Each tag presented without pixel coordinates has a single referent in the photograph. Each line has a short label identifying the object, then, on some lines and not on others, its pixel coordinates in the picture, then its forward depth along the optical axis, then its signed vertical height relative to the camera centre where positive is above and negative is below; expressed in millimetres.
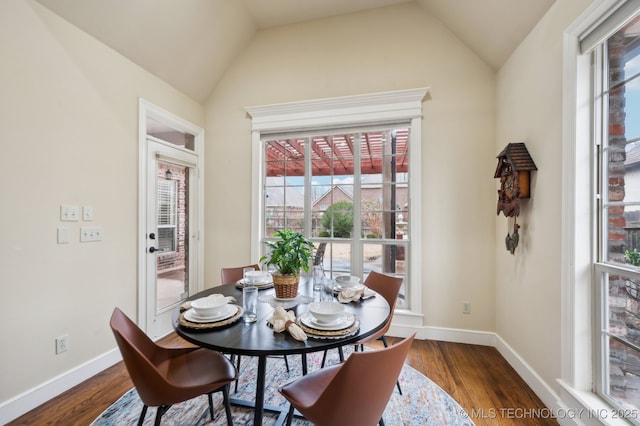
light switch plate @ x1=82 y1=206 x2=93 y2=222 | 2144 -7
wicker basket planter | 1642 -445
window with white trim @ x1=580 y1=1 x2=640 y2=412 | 1341 +78
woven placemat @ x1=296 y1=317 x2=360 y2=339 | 1217 -548
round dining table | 1130 -564
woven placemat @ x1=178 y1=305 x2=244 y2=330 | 1296 -546
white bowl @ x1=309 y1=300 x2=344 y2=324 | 1276 -480
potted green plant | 1625 -295
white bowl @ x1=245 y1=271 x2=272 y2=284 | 2029 -496
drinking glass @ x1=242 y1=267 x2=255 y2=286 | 1852 -480
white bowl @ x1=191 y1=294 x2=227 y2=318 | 1360 -482
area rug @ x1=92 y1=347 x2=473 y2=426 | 1673 -1295
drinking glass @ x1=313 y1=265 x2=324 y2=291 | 1900 -458
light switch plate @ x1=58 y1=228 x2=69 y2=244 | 1978 -174
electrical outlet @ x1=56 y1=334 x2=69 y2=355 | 1961 -970
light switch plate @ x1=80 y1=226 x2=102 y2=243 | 2136 -173
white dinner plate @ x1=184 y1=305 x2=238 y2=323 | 1354 -532
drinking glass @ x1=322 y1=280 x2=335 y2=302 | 1785 -532
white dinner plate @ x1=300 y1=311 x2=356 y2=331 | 1270 -537
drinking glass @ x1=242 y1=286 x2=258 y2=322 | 1462 -502
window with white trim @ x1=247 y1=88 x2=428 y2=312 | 2893 +399
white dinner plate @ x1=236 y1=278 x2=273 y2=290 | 1991 -538
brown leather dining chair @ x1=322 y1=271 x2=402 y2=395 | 1966 -578
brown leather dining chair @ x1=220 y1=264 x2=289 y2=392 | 2357 -561
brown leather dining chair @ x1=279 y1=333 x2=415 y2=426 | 994 -676
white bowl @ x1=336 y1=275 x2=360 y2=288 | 1922 -494
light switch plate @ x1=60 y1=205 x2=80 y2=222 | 1995 -7
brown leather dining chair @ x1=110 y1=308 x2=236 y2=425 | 1166 -830
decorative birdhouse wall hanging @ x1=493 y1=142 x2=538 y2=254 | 2046 +268
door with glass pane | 2732 -209
